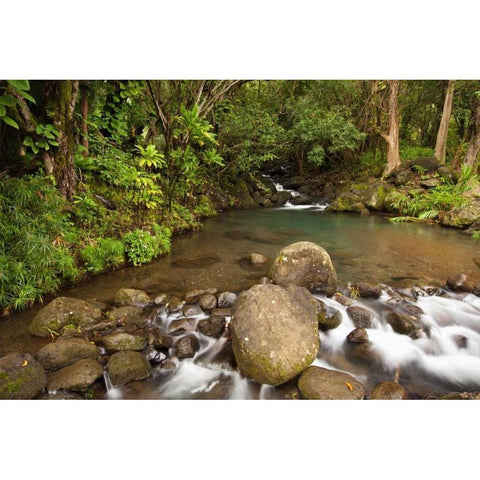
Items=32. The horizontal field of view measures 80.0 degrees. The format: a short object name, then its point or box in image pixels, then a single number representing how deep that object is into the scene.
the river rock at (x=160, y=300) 4.39
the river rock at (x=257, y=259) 6.26
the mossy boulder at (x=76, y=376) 2.74
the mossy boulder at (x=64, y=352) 2.97
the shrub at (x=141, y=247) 5.83
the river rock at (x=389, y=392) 2.80
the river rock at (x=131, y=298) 4.29
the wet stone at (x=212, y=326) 3.77
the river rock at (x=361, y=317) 4.02
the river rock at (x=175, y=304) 4.24
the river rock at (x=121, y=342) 3.27
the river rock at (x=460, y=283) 4.88
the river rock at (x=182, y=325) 3.85
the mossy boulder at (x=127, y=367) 2.91
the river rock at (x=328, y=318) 3.89
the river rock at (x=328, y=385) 2.71
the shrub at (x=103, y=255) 5.04
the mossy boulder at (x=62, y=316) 3.50
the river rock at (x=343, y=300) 4.41
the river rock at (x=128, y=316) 3.85
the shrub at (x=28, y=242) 3.68
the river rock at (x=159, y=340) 3.48
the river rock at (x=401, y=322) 3.89
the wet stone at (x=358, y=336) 3.67
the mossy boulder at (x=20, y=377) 2.54
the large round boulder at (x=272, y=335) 2.84
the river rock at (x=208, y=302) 4.30
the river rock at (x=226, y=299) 4.41
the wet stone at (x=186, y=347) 3.43
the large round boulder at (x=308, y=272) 4.70
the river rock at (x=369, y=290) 4.72
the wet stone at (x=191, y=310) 4.18
